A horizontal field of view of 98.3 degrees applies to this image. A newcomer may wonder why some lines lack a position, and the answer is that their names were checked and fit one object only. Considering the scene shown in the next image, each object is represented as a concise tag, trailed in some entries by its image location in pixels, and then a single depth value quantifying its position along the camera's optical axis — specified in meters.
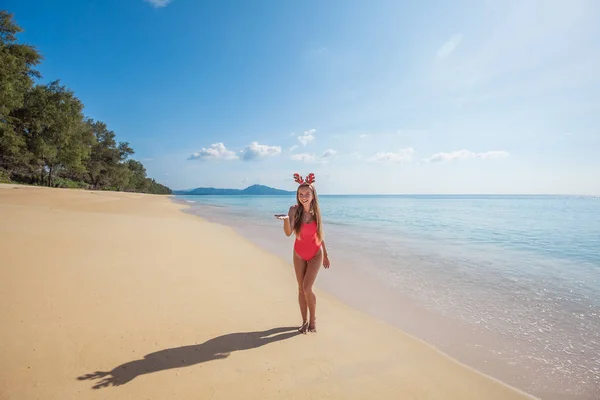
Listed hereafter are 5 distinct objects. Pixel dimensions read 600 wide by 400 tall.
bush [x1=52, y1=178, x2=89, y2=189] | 50.17
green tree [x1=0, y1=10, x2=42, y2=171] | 23.59
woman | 4.00
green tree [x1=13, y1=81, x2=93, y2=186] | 31.83
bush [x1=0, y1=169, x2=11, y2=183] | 34.88
